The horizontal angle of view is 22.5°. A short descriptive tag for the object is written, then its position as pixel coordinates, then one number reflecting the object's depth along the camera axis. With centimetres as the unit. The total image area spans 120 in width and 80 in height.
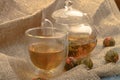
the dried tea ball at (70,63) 58
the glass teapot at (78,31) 65
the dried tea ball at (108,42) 70
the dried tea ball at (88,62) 57
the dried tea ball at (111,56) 59
